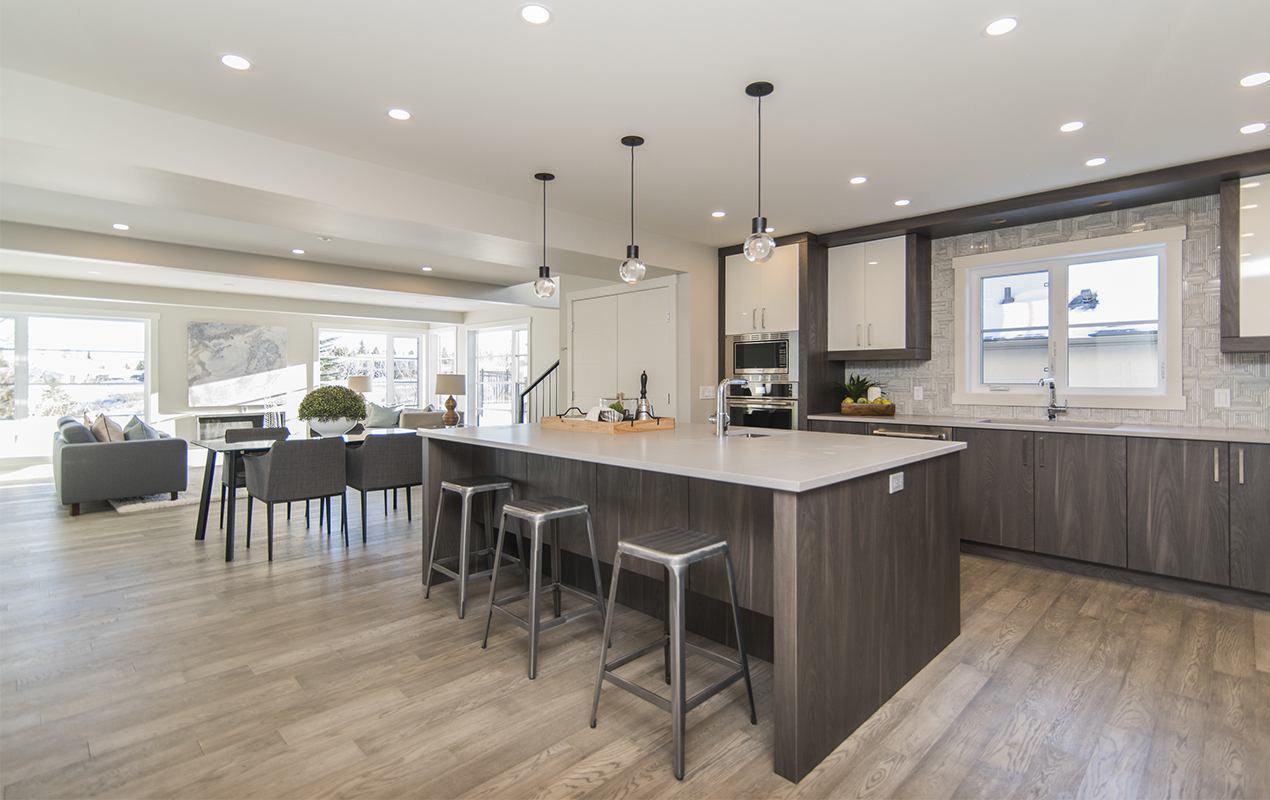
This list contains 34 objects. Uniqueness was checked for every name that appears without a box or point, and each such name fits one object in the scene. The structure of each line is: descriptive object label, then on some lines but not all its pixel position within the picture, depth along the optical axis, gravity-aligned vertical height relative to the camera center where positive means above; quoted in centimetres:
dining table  397 -44
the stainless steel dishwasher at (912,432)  426 -24
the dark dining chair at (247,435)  483 -28
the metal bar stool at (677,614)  181 -65
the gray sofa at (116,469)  517 -59
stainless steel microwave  514 +38
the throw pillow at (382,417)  897 -22
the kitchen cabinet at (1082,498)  354 -60
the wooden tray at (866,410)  485 -8
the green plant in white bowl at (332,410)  498 -6
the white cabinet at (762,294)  512 +92
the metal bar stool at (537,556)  241 -64
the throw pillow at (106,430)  566 -25
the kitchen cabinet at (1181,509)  322 -61
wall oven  513 -5
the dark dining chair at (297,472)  416 -49
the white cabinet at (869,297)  479 +84
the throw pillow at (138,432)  593 -28
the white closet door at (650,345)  554 +52
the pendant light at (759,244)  279 +72
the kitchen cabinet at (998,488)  389 -58
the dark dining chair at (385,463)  453 -47
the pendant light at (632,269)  338 +73
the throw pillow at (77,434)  531 -27
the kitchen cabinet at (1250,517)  311 -61
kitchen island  183 -52
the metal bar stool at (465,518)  295 -62
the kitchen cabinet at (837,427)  477 -22
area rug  534 -92
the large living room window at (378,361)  1041 +73
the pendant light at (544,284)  387 +75
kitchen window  392 +53
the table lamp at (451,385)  796 +22
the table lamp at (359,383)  898 +28
